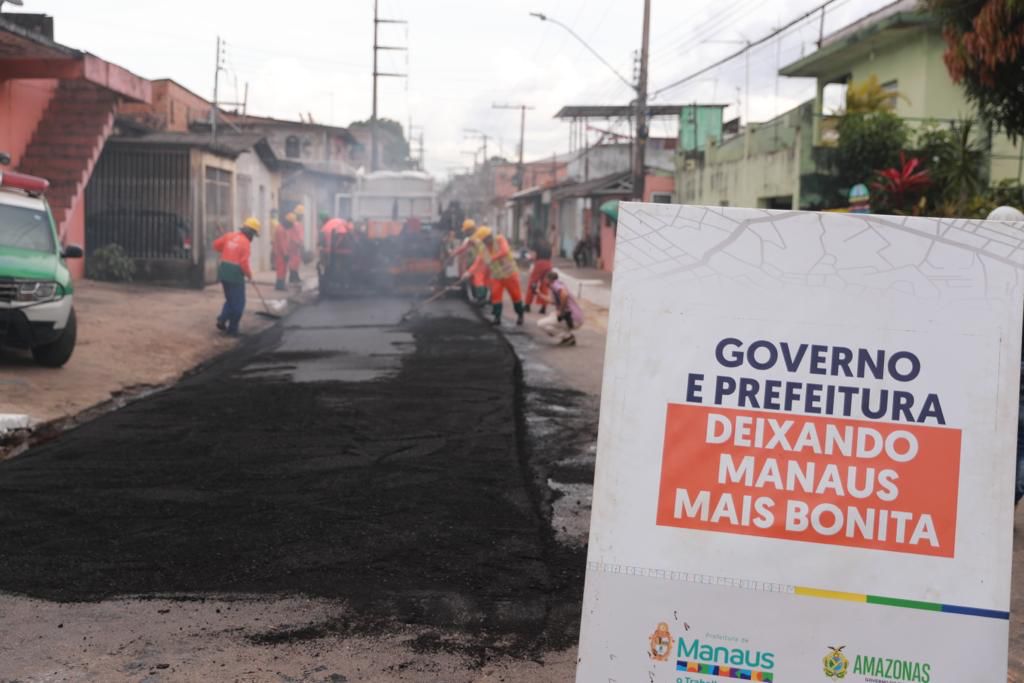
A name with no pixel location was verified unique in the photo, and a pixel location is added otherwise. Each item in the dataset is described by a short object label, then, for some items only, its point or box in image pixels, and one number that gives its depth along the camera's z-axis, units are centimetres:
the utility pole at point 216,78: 4440
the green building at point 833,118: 2036
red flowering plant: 1669
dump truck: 2206
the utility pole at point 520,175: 6962
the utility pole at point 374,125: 4975
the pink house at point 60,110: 1789
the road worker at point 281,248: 2362
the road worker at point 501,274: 1727
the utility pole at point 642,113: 2553
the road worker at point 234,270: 1528
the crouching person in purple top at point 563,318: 1500
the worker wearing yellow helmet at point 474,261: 1948
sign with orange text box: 285
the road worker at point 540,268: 1720
